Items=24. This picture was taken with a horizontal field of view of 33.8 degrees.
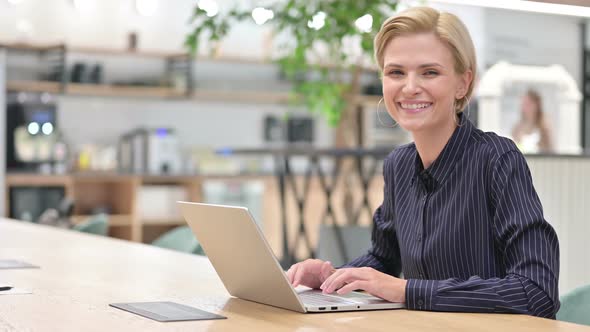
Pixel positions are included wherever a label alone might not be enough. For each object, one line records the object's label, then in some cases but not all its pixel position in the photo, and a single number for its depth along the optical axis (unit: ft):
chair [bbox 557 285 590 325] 5.74
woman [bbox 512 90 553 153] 23.54
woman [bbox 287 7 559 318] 5.47
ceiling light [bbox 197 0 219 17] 14.34
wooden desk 4.67
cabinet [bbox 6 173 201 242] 26.86
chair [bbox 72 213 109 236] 13.96
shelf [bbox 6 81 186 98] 27.25
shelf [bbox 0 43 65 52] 26.84
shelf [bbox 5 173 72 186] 25.75
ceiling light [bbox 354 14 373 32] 14.58
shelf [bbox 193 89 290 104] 30.12
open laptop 5.03
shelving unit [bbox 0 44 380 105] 27.32
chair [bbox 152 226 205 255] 9.79
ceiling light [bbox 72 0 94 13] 28.40
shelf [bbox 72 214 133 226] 27.17
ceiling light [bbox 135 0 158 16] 29.35
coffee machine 26.63
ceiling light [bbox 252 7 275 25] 14.33
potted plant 14.52
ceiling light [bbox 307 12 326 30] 14.75
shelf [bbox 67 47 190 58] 27.84
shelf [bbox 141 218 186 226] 27.86
